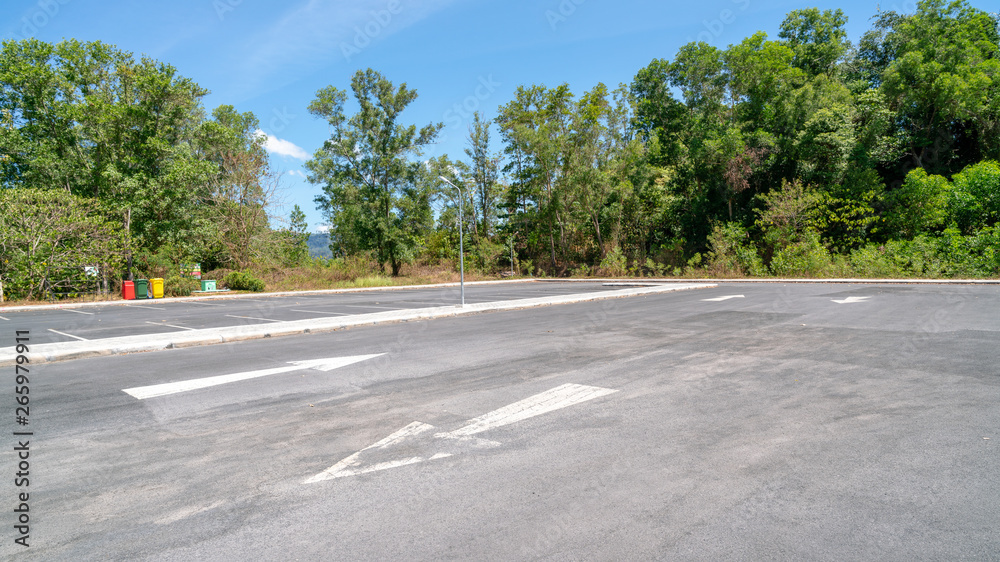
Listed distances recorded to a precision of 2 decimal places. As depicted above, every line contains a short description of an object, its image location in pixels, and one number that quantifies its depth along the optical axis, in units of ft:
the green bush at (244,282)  86.02
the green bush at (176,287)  79.05
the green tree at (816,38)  116.26
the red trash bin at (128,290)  70.54
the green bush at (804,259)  87.86
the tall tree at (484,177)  150.82
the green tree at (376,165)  120.57
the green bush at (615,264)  121.19
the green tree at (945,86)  93.40
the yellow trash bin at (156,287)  74.08
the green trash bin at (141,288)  72.08
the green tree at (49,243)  64.49
